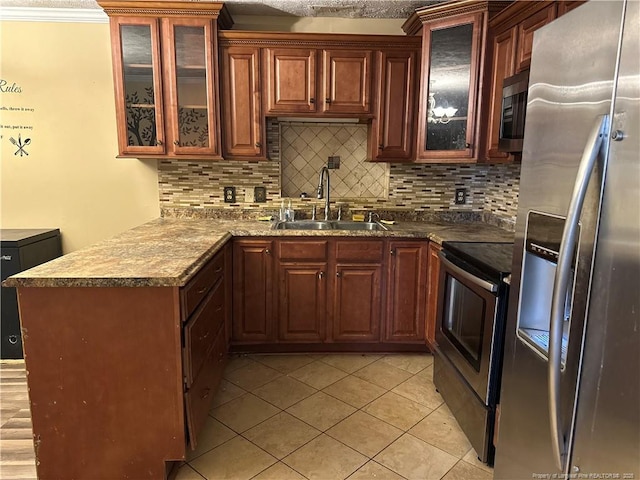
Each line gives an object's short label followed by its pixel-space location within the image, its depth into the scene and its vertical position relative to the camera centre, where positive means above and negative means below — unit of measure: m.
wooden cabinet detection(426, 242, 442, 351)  2.72 -0.78
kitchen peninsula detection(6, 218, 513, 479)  1.56 -0.76
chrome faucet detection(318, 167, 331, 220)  3.14 -0.15
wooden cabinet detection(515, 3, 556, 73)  2.06 +0.76
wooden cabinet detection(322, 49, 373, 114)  2.84 +0.62
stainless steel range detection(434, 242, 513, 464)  1.74 -0.76
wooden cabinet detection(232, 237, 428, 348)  2.78 -0.82
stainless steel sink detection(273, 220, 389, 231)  3.14 -0.42
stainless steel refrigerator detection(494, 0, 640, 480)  0.90 -0.17
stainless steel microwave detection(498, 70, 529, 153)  2.12 +0.32
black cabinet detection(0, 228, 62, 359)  2.73 -0.65
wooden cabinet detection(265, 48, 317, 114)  2.82 +0.61
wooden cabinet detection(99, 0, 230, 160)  2.69 +0.60
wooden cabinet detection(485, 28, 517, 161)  2.44 +0.57
